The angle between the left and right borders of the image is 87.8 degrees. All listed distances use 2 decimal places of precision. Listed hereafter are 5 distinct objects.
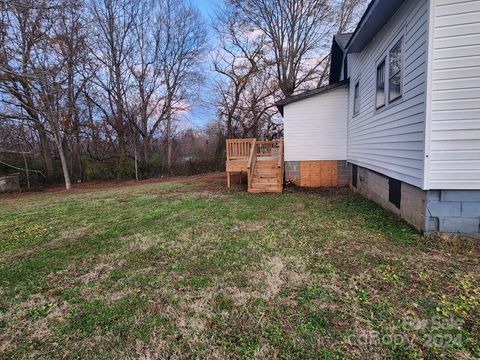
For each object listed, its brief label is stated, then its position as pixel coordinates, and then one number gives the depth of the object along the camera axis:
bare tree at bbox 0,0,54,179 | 5.94
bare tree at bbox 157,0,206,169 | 18.34
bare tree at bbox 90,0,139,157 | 16.11
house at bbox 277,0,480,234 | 3.25
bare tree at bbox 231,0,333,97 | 16.72
